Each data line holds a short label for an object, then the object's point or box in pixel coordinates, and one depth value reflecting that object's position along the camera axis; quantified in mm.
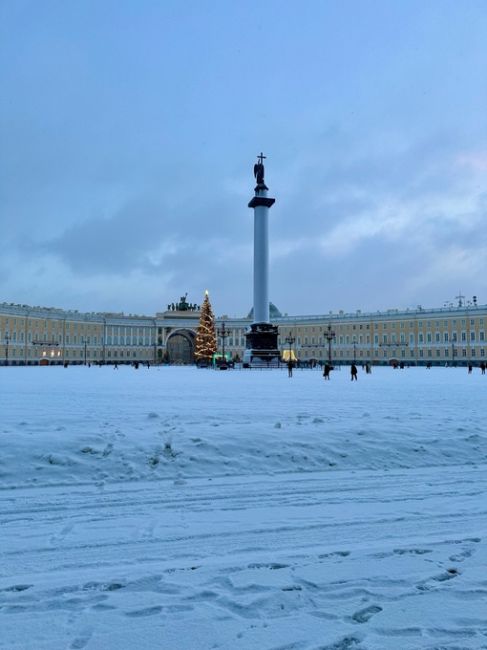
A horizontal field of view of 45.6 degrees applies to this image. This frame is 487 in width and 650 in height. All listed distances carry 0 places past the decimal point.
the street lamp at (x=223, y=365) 58106
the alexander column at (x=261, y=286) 56188
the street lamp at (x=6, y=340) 100675
